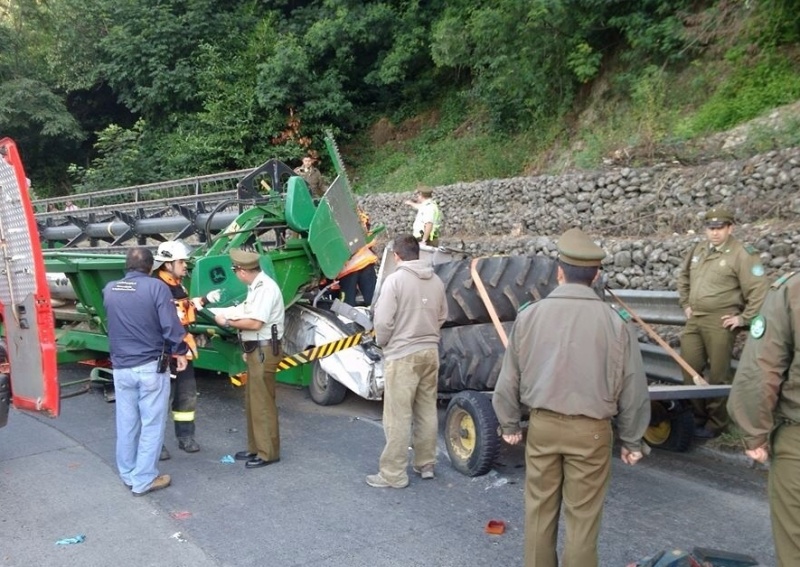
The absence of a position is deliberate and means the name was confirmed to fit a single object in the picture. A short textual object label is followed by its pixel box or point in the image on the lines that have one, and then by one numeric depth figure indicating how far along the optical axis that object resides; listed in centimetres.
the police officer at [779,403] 297
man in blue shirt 514
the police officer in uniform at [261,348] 559
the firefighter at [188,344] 594
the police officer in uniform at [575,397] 327
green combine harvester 569
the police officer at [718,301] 555
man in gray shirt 510
